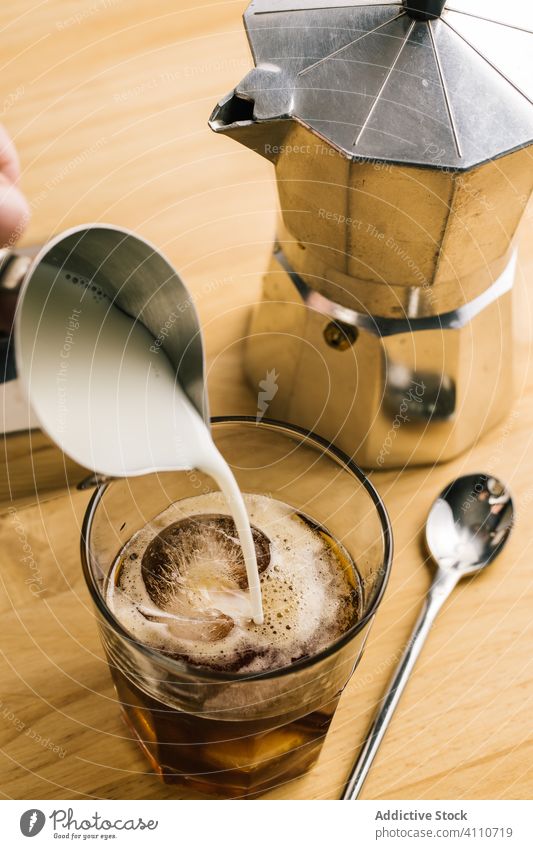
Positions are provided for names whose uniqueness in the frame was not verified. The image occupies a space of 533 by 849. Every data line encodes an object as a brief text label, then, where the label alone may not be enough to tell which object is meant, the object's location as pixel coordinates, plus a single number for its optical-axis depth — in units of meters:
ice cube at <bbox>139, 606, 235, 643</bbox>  0.42
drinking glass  0.38
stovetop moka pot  0.45
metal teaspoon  0.51
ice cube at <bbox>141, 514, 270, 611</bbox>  0.43
